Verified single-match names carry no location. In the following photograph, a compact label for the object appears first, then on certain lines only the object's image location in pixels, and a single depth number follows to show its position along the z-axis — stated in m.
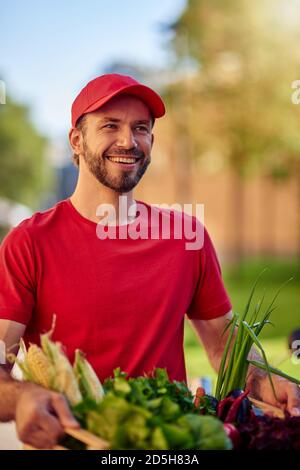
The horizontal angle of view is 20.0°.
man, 2.52
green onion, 2.43
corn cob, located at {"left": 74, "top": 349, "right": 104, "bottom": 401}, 2.06
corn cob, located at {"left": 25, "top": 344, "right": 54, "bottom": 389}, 2.04
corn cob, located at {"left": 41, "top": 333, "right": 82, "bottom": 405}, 2.02
